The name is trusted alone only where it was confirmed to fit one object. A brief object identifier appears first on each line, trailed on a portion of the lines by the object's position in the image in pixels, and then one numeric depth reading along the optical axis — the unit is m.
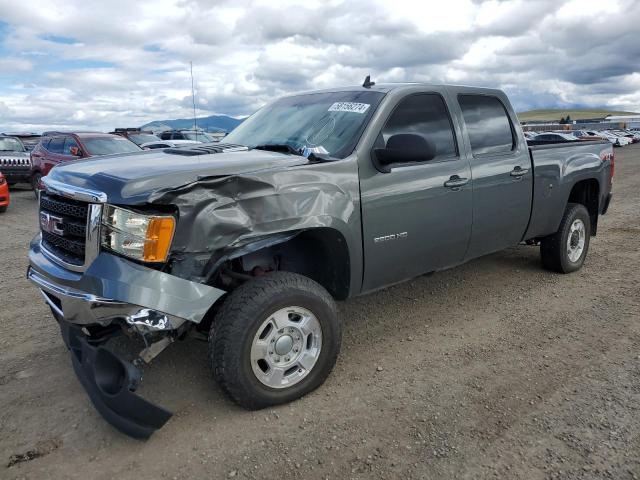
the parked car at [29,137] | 18.24
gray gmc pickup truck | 2.77
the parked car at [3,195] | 11.02
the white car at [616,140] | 47.10
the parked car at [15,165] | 14.27
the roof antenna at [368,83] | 4.25
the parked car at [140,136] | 19.16
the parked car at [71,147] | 11.98
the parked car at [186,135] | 22.62
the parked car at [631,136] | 52.20
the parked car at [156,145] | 15.29
